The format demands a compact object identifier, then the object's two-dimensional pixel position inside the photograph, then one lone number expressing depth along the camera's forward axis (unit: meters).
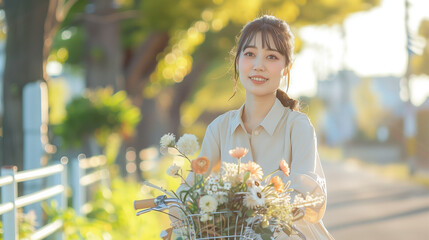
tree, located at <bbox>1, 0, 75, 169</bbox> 9.65
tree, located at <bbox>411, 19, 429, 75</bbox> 35.47
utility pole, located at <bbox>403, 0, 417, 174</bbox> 24.05
